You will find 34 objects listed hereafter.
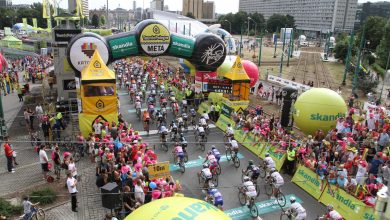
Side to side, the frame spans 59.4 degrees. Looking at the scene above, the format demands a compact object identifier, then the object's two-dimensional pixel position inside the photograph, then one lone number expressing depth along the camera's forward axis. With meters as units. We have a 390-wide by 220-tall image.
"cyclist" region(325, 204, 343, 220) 10.33
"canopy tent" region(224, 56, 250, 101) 23.81
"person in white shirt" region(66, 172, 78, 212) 11.59
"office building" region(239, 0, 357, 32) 170.25
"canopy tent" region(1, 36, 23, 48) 58.72
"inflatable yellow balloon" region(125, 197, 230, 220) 5.51
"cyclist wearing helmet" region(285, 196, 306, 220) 10.85
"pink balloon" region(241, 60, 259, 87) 29.51
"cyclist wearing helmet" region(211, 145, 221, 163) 14.92
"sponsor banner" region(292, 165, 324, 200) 13.77
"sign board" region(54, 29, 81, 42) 24.17
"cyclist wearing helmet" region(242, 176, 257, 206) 12.32
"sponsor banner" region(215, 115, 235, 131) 21.14
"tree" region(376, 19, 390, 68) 43.22
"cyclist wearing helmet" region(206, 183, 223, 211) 11.41
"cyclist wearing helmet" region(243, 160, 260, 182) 13.69
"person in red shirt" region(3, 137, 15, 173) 14.55
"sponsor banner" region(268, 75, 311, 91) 31.38
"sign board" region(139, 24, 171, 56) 22.44
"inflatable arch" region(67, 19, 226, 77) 20.81
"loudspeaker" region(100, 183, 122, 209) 10.29
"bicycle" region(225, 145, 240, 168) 16.56
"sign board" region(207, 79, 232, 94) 23.53
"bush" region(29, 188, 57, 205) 12.27
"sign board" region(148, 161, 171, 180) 13.40
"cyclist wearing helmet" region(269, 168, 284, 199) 12.91
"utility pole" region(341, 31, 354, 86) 33.14
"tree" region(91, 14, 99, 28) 144.23
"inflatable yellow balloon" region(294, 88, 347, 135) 18.82
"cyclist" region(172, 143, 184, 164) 15.42
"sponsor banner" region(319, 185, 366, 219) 11.71
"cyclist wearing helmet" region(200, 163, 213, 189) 13.37
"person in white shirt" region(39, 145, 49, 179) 13.72
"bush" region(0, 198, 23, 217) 11.23
